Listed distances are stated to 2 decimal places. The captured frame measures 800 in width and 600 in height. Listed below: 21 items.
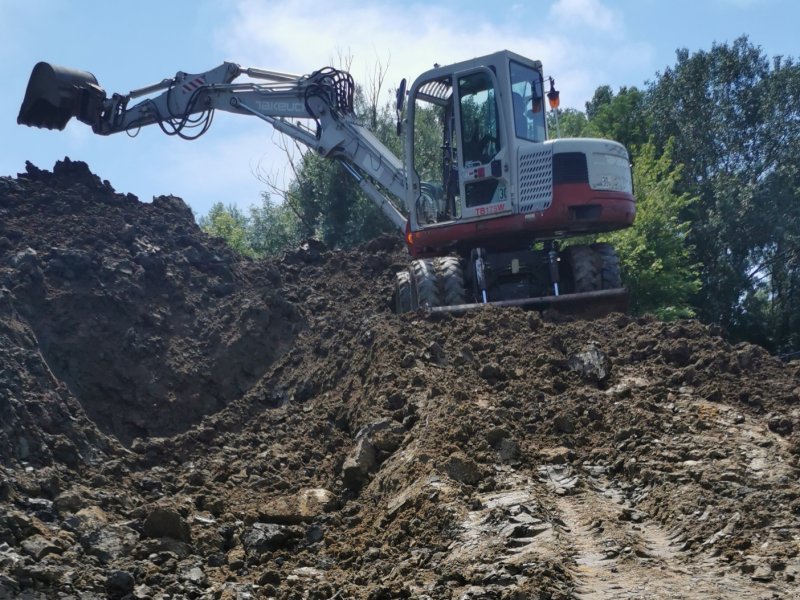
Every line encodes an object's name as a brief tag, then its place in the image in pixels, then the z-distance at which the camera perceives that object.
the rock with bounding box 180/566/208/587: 7.71
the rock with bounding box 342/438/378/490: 9.48
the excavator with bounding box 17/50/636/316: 13.66
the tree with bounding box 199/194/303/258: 32.28
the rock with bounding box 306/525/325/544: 8.65
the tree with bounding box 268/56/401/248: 27.03
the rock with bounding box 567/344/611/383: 10.73
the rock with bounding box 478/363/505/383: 10.94
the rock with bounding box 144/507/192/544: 8.38
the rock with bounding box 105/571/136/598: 7.36
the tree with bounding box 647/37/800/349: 29.48
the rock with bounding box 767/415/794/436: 9.16
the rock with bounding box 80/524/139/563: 7.98
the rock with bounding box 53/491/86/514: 8.52
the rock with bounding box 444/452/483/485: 8.53
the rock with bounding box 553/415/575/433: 9.61
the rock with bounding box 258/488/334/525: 8.98
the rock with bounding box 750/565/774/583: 6.46
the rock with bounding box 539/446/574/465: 9.05
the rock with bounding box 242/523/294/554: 8.48
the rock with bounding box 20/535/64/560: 7.56
